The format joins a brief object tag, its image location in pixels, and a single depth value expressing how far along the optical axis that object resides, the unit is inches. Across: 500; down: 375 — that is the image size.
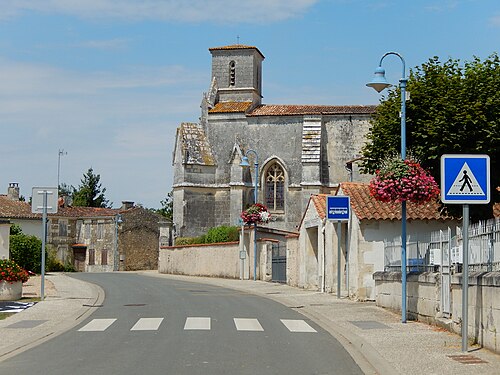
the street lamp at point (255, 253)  1589.6
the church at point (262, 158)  2372.0
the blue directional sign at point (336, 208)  978.1
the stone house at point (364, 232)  1011.3
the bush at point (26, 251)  1939.0
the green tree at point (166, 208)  3811.5
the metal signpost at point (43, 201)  911.0
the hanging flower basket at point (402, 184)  692.1
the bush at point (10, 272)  908.0
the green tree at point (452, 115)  1091.9
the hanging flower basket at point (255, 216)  1630.2
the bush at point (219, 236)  1958.0
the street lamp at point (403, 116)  697.6
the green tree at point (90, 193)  4050.2
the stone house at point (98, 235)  2810.0
